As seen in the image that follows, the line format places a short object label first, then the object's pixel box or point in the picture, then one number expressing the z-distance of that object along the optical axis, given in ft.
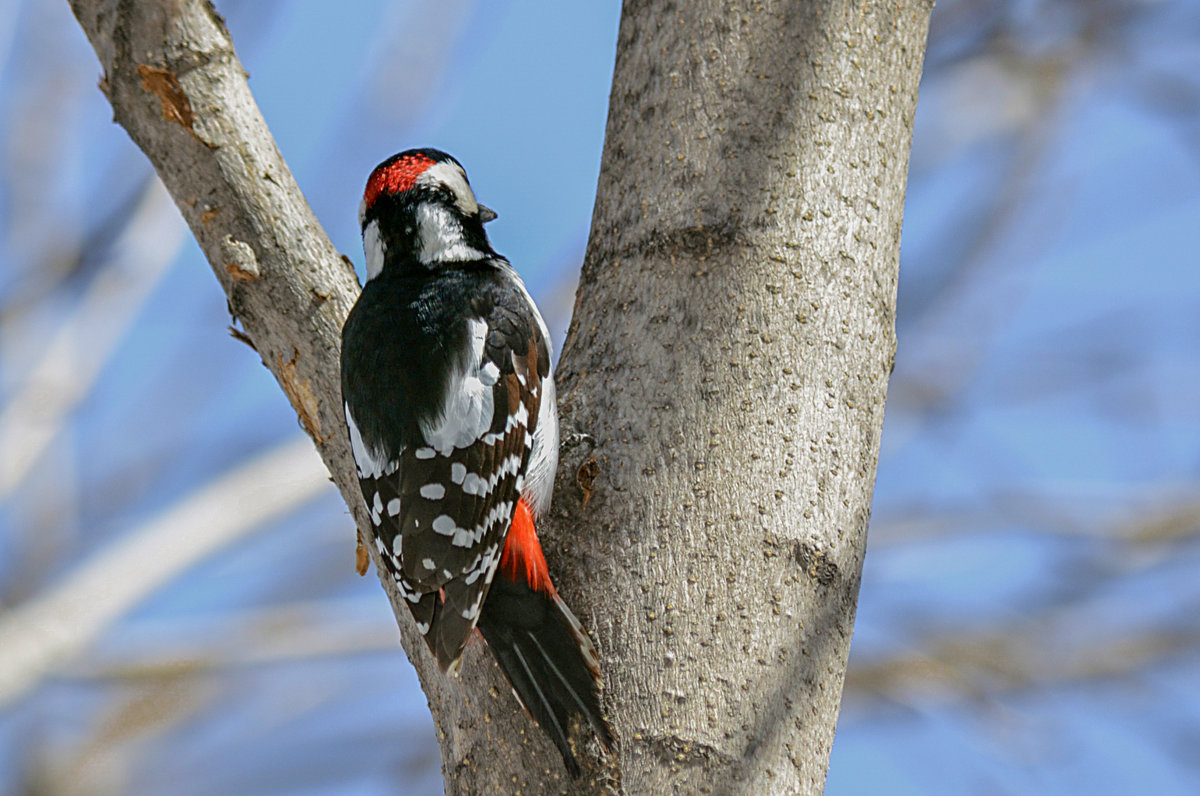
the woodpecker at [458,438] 18.21
